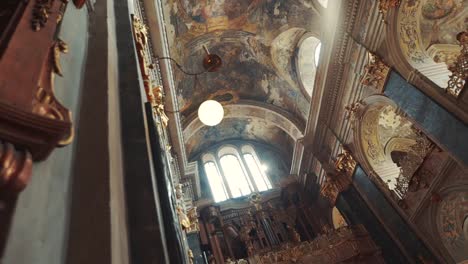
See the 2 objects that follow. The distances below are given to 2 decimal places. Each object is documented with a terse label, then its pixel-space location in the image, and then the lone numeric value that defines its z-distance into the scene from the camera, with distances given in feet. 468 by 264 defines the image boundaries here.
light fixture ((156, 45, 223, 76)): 23.70
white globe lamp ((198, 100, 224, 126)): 26.45
